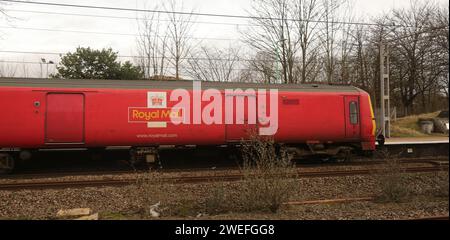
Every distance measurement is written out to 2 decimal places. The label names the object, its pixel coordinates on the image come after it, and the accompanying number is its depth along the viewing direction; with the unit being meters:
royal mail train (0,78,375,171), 12.32
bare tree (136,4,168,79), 29.03
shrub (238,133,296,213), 8.08
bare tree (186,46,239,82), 33.75
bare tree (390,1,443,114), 36.84
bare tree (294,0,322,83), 29.22
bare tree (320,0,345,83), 29.75
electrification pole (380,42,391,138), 23.41
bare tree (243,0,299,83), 29.18
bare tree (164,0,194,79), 29.12
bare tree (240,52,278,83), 30.30
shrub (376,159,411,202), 8.89
